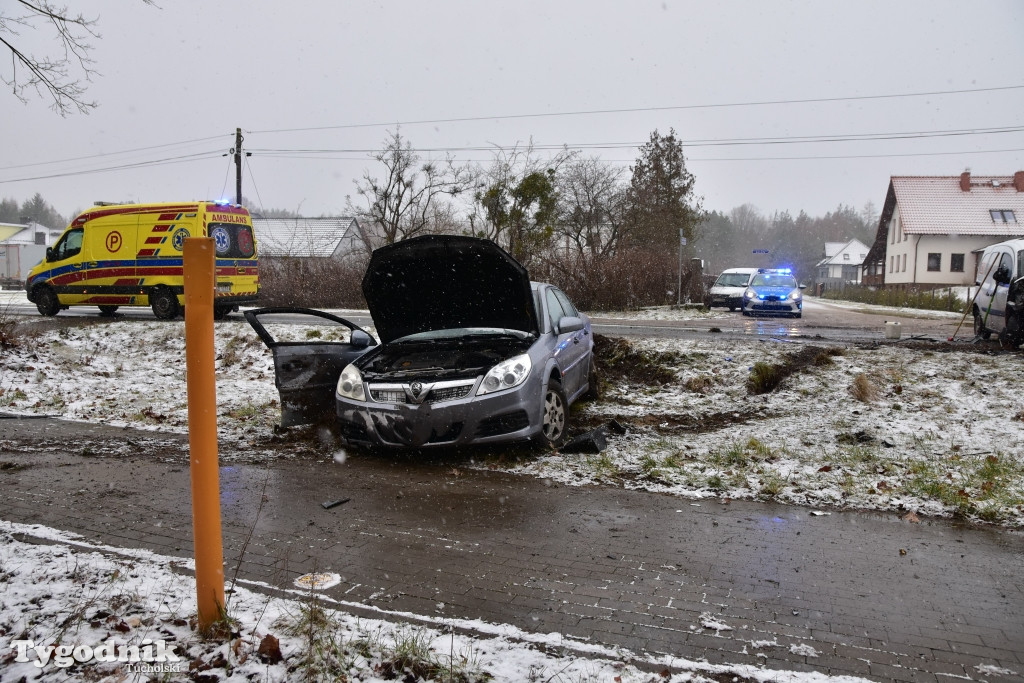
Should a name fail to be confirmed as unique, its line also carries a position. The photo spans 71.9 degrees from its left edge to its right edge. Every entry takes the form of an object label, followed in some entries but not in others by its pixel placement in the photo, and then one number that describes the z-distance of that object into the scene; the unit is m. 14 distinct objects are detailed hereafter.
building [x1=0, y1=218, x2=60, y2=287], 48.53
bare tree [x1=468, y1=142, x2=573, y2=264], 20.28
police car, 21.12
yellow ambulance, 16.03
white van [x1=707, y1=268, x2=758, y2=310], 24.92
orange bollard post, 2.63
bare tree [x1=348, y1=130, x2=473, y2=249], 25.03
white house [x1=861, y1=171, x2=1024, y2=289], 45.66
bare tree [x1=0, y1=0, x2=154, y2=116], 7.20
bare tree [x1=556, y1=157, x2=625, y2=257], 32.28
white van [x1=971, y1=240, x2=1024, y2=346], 10.95
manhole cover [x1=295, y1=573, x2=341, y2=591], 3.54
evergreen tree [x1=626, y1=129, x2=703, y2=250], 33.91
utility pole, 32.22
